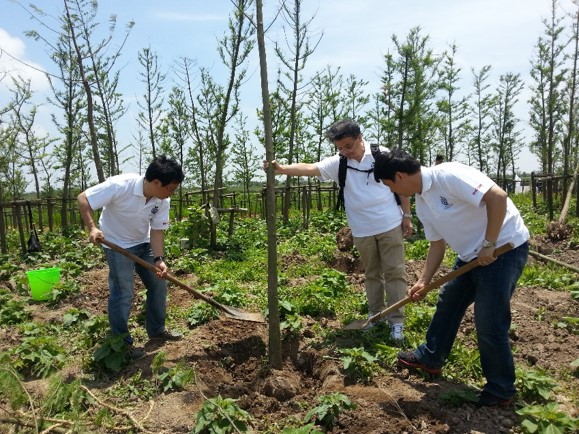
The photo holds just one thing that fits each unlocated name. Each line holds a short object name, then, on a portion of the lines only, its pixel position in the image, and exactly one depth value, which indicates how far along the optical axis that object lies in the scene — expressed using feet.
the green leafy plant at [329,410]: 9.50
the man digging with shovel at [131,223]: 12.28
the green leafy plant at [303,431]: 8.26
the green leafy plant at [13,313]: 17.21
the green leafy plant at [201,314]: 15.57
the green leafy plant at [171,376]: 11.19
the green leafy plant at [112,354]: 12.51
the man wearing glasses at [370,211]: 13.34
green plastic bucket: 19.36
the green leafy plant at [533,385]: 10.03
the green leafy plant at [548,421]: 8.31
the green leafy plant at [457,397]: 10.03
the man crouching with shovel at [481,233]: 9.16
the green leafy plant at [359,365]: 11.41
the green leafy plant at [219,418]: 9.06
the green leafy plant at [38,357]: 12.62
